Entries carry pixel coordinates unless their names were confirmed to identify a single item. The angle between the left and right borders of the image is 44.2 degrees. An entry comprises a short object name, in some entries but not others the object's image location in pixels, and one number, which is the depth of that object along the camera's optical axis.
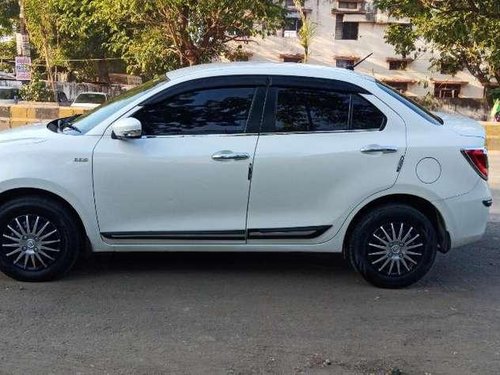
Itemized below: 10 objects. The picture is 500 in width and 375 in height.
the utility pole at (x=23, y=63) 18.84
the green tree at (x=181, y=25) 17.20
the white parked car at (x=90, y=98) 24.45
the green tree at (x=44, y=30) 26.66
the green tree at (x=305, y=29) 30.59
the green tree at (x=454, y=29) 14.42
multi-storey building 40.31
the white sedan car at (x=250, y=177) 4.56
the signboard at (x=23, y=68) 18.81
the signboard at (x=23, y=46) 19.72
